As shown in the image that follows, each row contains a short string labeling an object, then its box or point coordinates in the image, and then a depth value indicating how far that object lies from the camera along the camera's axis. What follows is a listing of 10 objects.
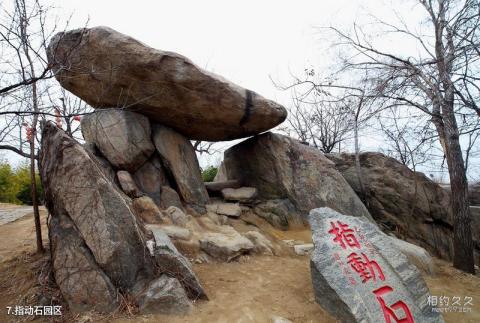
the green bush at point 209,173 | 14.02
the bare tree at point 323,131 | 14.09
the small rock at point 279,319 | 3.55
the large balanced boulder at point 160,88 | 6.07
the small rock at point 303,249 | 6.04
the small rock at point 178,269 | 3.93
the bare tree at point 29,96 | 3.55
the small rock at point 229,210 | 7.29
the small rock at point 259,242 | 5.78
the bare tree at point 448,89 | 5.50
